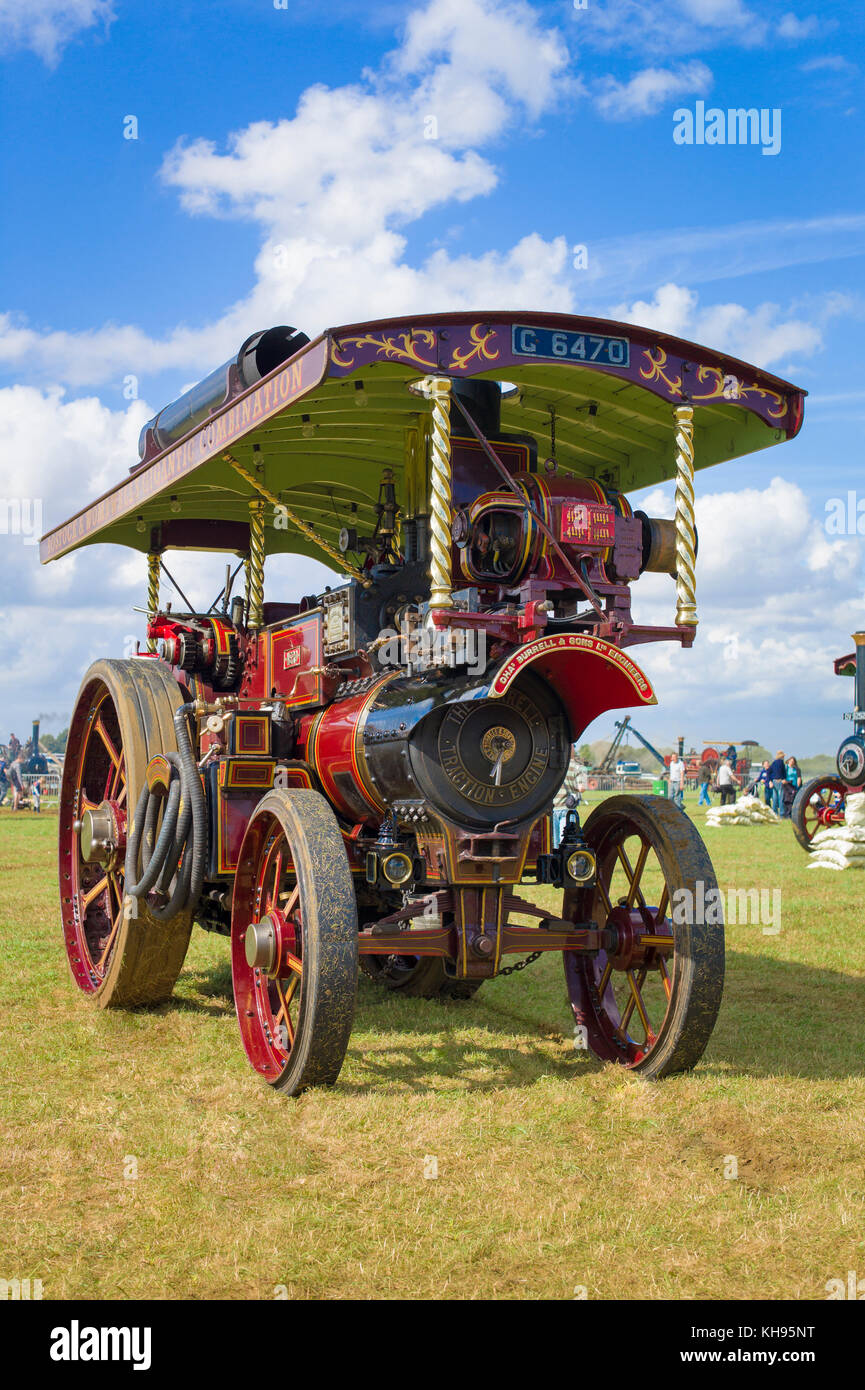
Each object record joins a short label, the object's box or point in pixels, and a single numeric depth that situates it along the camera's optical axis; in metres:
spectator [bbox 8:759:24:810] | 27.53
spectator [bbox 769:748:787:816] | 26.73
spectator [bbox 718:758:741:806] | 28.16
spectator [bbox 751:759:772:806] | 28.81
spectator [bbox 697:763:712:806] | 31.13
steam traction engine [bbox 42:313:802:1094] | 4.90
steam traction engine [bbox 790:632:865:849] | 16.23
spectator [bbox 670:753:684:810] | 26.58
